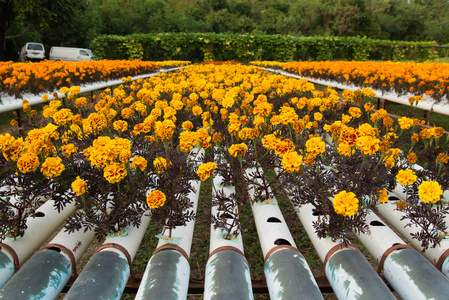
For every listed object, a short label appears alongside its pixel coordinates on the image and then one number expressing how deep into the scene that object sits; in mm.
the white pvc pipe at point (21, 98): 5198
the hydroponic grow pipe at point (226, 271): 1529
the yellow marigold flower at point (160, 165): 1988
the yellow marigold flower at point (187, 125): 2396
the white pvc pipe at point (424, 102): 4645
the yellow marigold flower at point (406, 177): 1908
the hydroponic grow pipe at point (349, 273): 1553
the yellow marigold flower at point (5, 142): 1806
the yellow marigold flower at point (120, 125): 2481
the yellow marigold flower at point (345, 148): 2021
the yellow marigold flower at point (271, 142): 2086
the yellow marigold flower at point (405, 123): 2617
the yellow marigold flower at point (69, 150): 1937
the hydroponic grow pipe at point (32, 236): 1890
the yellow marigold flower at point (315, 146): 2027
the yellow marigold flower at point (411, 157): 2268
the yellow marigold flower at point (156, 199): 1675
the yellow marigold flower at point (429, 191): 1722
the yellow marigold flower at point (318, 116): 3124
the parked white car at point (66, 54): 26453
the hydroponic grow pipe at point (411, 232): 1843
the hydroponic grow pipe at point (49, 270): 1548
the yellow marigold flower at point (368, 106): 3305
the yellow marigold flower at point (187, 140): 2078
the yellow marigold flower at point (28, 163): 1703
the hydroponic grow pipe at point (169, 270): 1550
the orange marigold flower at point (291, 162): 1848
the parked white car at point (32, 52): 24280
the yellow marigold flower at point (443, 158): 2189
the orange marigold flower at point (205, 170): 1831
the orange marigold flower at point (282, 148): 1997
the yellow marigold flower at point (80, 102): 3541
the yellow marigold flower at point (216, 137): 2281
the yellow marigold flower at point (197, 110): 3223
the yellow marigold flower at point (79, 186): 1679
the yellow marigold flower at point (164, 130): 2115
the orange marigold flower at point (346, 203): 1608
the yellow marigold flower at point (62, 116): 2620
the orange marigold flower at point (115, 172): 1684
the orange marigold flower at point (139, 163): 1855
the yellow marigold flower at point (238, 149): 2051
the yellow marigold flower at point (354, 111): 2827
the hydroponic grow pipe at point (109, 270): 1561
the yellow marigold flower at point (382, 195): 2001
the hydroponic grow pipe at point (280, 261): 1562
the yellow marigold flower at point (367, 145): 1857
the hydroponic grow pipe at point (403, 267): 1548
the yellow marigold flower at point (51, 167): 1739
